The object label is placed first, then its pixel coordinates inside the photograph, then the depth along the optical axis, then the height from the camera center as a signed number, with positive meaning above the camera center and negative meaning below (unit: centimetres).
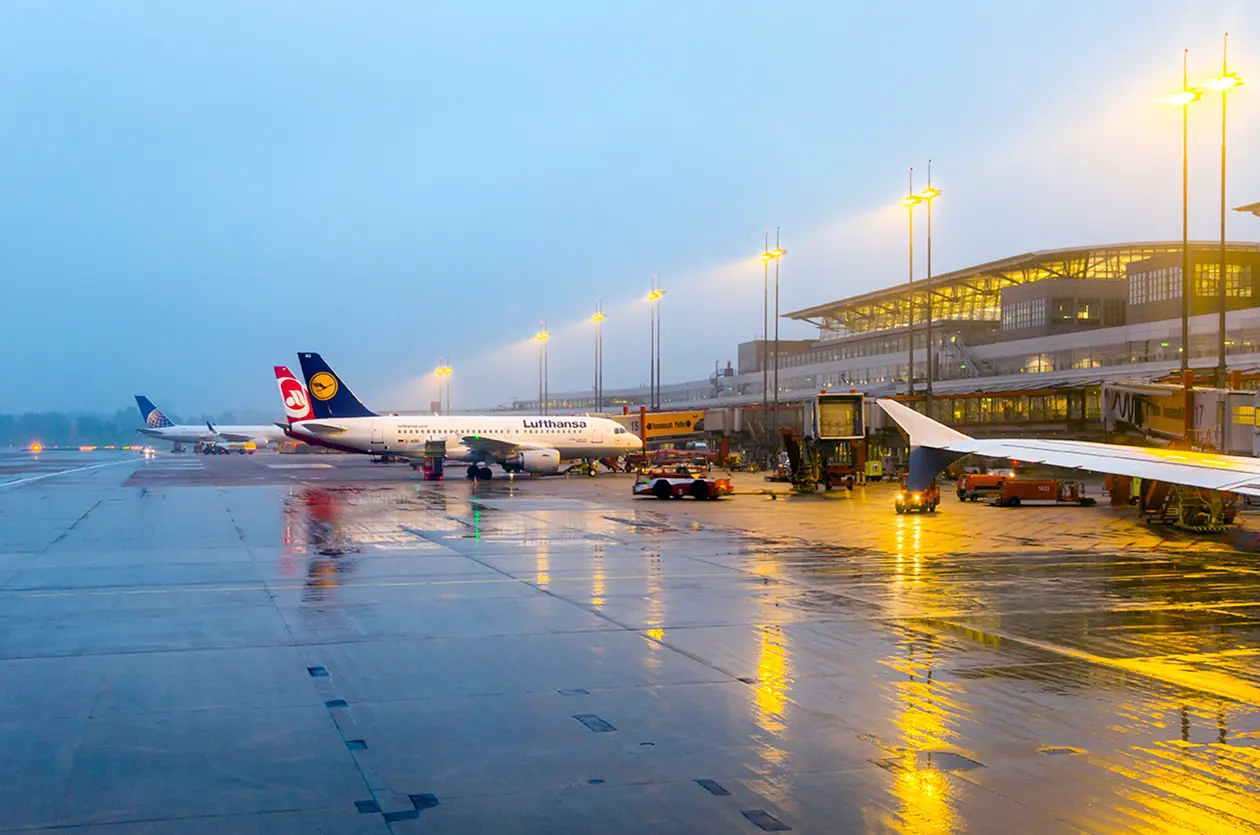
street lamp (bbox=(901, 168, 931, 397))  6319 +1339
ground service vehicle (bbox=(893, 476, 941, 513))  3903 -271
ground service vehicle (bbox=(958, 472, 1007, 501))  4712 -245
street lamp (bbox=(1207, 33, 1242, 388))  3766 +1200
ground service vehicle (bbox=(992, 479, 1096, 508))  4328 -261
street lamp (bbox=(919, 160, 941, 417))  6159 +1333
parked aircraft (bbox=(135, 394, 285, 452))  15500 -151
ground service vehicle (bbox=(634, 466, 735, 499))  4619 -253
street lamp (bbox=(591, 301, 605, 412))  11094 +713
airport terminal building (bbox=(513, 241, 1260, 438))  7062 +938
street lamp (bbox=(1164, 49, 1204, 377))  3828 +1126
